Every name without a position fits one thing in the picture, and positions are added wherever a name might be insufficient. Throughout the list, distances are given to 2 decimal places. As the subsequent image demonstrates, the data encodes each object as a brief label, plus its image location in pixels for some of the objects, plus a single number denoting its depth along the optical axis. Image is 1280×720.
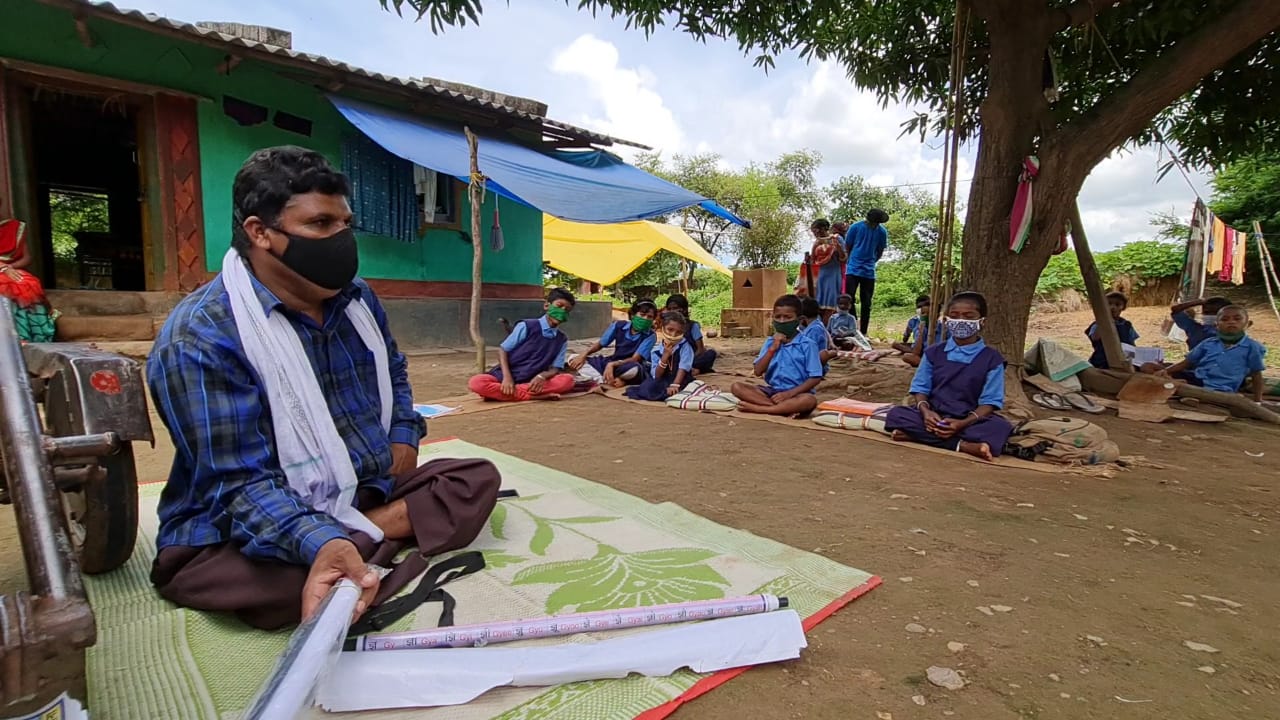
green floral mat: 1.37
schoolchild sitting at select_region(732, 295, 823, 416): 4.81
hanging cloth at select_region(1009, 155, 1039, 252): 4.36
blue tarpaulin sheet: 6.12
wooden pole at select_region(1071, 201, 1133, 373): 5.63
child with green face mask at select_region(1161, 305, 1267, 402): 5.32
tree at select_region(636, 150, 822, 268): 20.42
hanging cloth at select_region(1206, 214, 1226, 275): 9.46
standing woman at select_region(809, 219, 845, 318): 8.41
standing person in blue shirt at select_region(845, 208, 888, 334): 8.02
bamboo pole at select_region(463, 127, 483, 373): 5.87
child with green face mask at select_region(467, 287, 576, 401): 5.29
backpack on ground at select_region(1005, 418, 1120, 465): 3.51
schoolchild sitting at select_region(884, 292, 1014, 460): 3.76
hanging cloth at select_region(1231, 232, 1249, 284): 10.39
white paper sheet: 1.33
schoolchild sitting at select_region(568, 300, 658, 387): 6.13
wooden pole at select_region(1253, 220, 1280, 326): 10.96
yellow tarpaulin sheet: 11.65
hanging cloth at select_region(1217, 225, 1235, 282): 9.99
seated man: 1.50
